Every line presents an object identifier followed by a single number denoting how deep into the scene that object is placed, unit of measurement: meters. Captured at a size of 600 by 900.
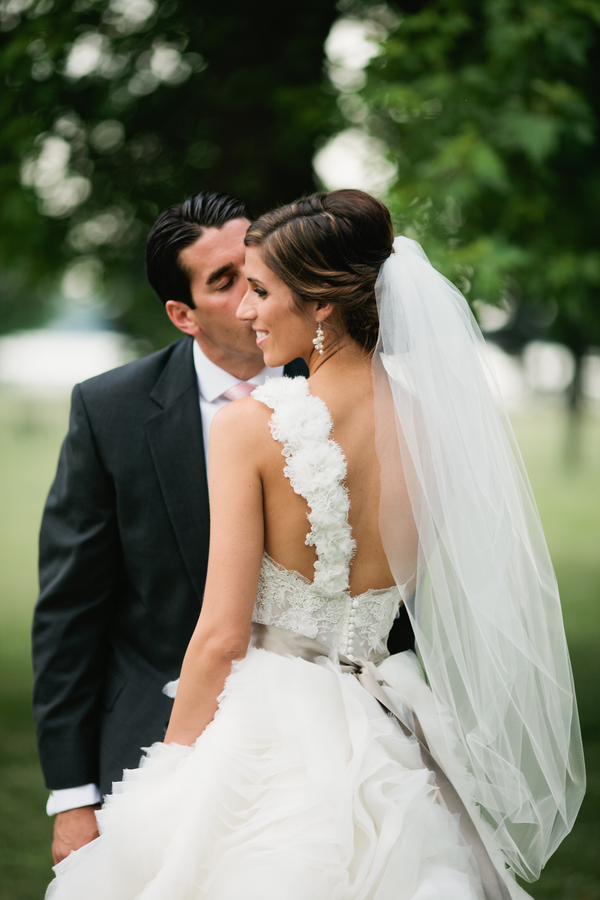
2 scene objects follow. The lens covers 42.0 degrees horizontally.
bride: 1.76
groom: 2.54
